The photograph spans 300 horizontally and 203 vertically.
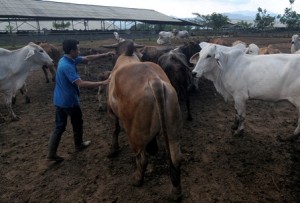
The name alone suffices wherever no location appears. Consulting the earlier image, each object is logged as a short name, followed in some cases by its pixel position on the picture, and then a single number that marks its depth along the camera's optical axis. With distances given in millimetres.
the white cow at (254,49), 11188
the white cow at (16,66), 7570
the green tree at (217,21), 50125
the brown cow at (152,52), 9719
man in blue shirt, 4746
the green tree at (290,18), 47281
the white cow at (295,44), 14576
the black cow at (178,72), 7090
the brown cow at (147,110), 3441
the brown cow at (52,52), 11266
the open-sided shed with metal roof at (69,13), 28072
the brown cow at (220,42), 12623
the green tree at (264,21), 48969
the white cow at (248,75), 5219
